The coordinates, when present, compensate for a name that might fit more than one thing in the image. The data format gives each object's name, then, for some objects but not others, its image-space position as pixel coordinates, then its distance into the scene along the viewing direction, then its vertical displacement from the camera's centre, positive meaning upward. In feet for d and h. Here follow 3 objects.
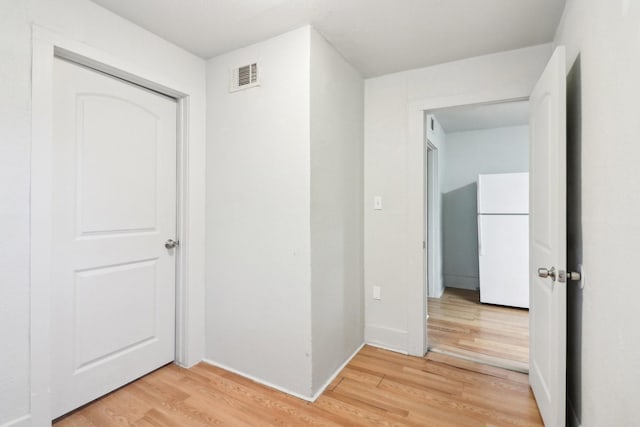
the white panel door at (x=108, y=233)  5.64 -0.43
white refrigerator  12.28 -0.99
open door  4.68 -0.35
